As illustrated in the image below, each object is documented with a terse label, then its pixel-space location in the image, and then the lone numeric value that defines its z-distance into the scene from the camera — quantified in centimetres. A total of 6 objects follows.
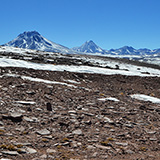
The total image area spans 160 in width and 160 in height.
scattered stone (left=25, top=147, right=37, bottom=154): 531
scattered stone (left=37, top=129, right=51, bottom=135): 658
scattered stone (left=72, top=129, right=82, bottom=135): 687
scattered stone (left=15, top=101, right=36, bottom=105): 902
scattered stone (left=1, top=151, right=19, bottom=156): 502
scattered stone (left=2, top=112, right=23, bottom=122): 725
